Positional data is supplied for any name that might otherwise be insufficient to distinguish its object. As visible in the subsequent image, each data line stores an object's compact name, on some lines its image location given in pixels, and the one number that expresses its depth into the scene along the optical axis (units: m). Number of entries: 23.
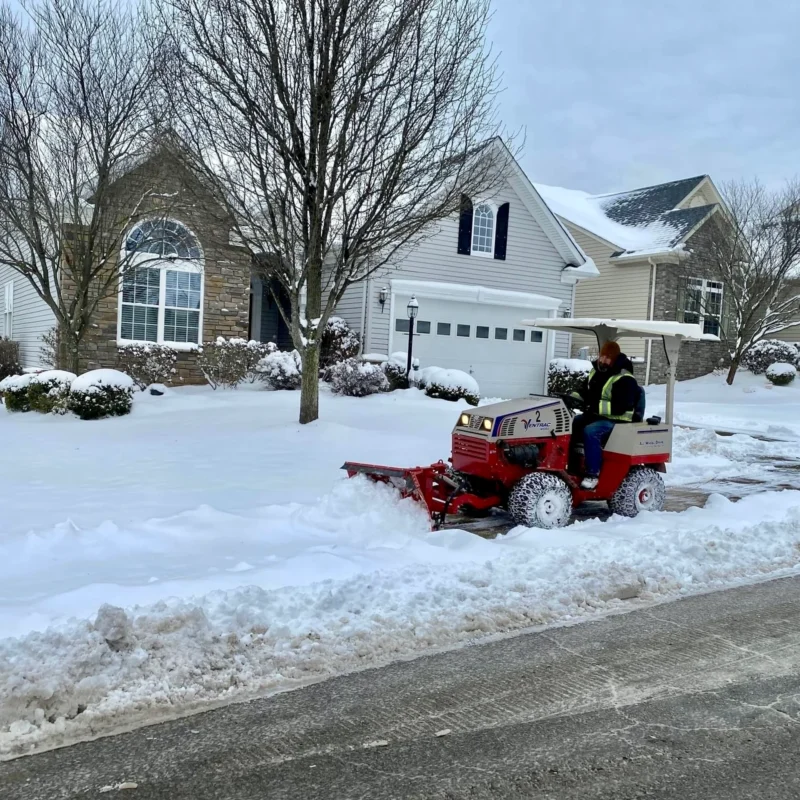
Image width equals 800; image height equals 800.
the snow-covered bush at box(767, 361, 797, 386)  24.14
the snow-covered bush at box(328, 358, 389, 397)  15.94
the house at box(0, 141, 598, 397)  17.75
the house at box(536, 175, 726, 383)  25.41
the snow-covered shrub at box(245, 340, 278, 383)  17.70
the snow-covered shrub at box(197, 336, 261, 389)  17.64
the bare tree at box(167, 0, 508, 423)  10.11
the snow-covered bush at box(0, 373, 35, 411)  13.80
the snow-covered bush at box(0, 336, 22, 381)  18.31
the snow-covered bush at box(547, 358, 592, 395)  21.28
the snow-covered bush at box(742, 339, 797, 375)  25.61
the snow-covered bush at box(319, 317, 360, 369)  19.08
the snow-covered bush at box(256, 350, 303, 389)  16.94
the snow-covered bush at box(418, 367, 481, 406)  16.23
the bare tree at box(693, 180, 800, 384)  23.42
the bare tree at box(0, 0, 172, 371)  12.55
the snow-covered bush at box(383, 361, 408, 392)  16.88
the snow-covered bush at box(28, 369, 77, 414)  13.51
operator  7.55
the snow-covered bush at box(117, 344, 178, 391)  17.48
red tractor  6.97
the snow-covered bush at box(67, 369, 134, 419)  13.20
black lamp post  17.68
